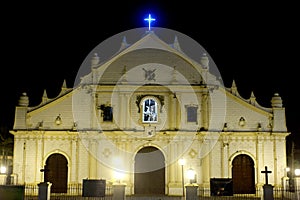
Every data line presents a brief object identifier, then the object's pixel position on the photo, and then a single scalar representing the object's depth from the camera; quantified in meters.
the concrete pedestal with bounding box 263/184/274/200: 29.66
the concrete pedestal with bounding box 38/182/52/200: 28.88
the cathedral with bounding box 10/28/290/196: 37.19
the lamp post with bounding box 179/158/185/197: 35.04
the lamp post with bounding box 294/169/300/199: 34.69
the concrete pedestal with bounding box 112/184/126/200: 29.48
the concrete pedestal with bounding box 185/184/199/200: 29.56
